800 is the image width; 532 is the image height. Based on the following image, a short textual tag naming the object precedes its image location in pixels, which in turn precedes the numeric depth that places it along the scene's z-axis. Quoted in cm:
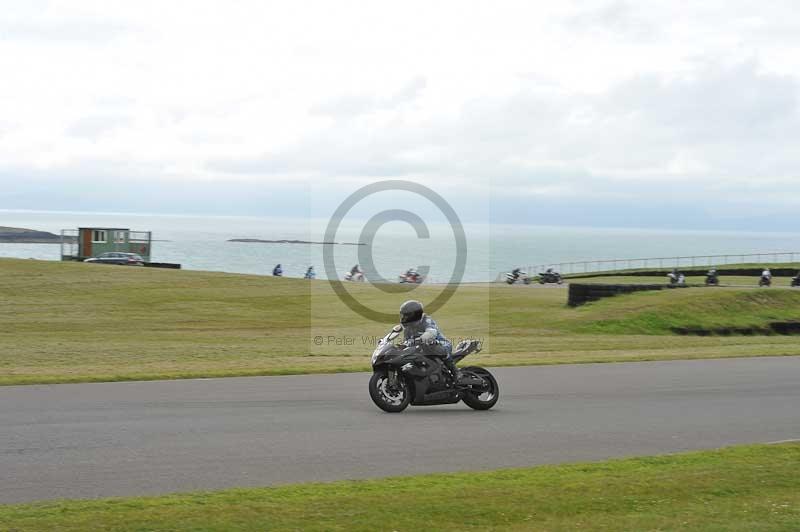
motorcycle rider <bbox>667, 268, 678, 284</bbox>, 6138
